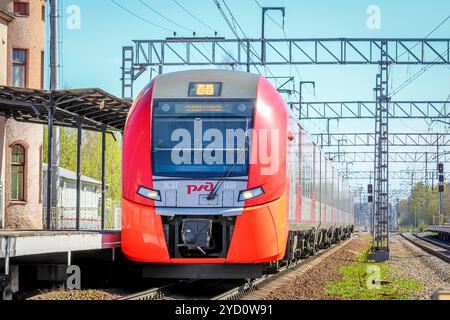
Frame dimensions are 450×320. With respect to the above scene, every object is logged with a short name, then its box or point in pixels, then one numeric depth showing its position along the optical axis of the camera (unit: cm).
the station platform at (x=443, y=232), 5685
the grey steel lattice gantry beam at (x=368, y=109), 4231
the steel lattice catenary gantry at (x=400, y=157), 6133
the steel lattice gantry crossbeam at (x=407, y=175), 8006
